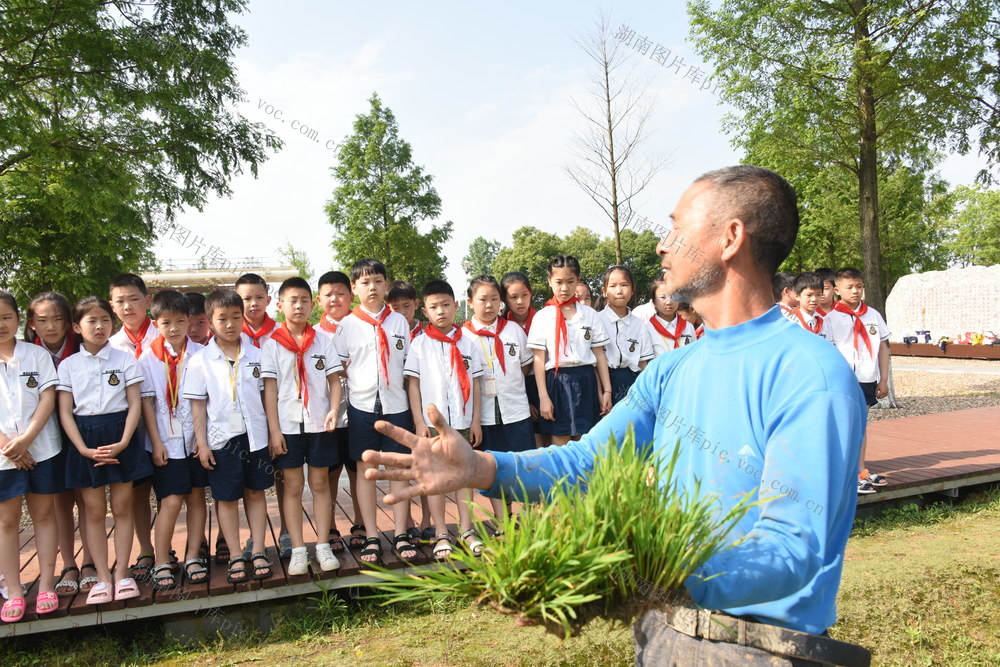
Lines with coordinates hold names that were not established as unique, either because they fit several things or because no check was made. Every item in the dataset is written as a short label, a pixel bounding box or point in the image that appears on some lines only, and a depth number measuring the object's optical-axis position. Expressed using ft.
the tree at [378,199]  76.79
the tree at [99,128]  20.54
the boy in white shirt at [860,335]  20.66
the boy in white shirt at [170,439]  13.99
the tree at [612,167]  43.55
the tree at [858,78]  38.04
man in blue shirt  3.79
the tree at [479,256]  275.59
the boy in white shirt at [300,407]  14.70
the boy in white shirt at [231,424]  14.03
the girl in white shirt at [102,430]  13.42
